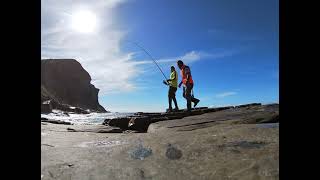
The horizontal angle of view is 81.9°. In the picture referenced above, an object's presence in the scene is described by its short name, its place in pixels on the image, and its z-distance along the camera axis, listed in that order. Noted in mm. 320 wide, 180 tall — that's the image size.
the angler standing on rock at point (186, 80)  7354
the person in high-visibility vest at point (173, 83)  7994
